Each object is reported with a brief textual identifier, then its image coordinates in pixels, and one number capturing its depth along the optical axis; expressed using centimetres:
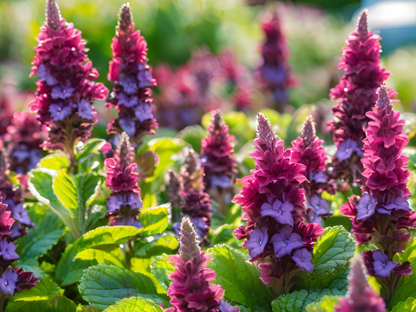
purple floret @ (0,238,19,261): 78
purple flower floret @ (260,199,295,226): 76
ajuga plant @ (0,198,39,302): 78
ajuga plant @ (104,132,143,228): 84
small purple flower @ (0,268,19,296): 78
